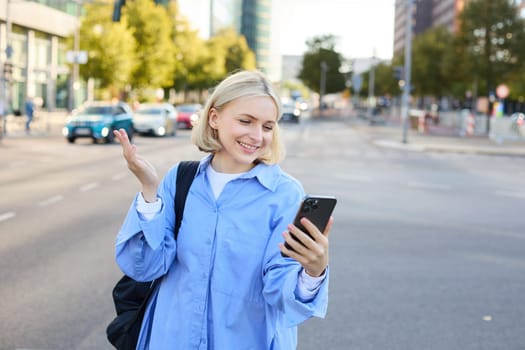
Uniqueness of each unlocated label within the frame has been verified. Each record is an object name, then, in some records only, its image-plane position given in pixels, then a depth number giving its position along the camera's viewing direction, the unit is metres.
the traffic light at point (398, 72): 38.00
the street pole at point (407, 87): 35.84
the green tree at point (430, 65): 68.31
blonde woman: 2.70
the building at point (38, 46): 50.34
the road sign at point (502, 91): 40.59
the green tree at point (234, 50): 109.19
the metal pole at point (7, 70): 31.65
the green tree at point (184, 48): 69.56
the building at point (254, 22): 142.00
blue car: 29.58
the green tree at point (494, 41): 48.34
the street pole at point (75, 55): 44.25
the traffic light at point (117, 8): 16.74
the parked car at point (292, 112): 68.42
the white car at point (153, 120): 36.72
